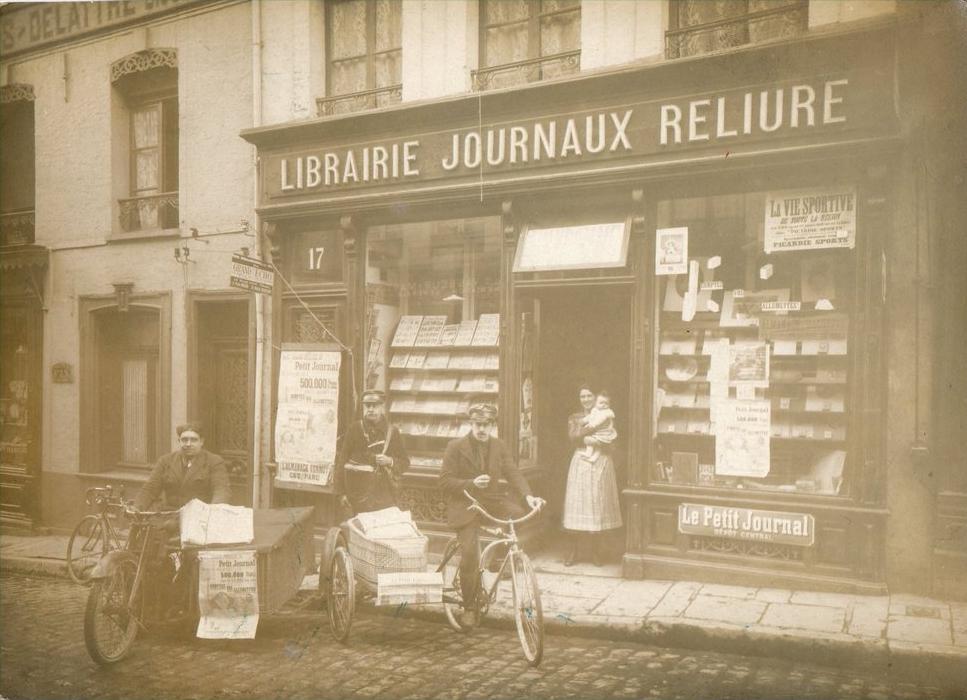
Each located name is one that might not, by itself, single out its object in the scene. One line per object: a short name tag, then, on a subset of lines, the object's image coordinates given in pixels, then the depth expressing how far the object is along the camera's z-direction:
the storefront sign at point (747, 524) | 6.89
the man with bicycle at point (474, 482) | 6.14
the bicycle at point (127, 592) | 5.66
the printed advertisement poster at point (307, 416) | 9.27
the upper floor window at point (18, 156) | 11.31
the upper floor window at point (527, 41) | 8.01
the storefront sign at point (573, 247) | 7.76
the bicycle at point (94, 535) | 8.82
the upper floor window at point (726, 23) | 6.94
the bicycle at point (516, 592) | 5.43
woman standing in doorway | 8.10
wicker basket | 5.91
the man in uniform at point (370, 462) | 7.23
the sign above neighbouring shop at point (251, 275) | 8.08
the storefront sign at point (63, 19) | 10.34
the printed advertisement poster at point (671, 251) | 7.54
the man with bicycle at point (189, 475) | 6.57
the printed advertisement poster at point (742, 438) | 7.24
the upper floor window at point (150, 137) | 10.53
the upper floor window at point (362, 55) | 9.01
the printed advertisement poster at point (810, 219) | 6.84
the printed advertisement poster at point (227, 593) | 5.91
